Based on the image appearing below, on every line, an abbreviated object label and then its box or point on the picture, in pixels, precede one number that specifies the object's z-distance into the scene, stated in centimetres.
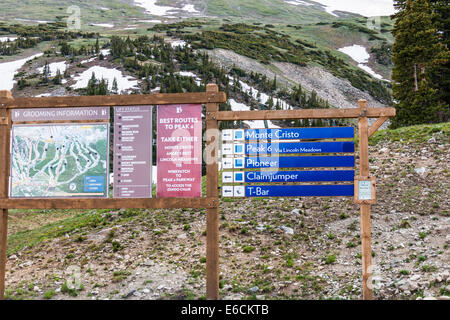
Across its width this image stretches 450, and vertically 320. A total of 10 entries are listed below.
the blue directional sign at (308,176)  822
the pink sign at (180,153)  816
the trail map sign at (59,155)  840
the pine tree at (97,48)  6488
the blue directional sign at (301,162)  826
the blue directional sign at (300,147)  823
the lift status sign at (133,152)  823
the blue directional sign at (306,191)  810
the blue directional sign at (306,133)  830
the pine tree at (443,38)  2720
